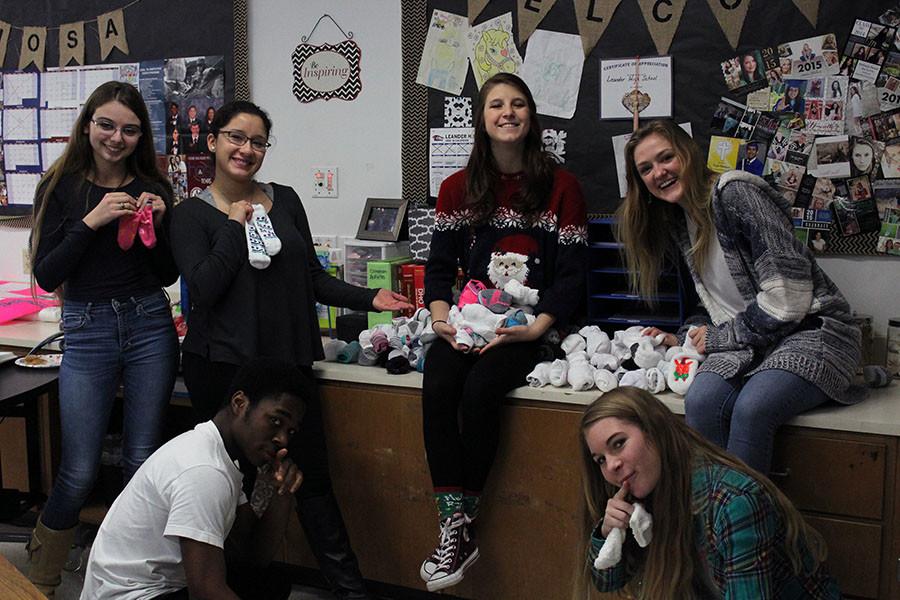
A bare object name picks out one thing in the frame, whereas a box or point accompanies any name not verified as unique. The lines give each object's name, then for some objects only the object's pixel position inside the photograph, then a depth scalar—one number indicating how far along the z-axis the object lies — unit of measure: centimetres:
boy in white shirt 174
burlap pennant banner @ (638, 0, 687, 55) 265
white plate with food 276
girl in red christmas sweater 231
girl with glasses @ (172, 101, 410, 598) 232
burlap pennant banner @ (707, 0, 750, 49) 258
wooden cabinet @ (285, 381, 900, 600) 207
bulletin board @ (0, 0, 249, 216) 333
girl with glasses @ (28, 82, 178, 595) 241
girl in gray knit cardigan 206
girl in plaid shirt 158
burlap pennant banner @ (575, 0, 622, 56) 274
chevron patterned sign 315
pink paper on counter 340
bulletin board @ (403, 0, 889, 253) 252
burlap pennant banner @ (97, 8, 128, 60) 355
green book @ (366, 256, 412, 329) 294
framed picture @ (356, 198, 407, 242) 304
